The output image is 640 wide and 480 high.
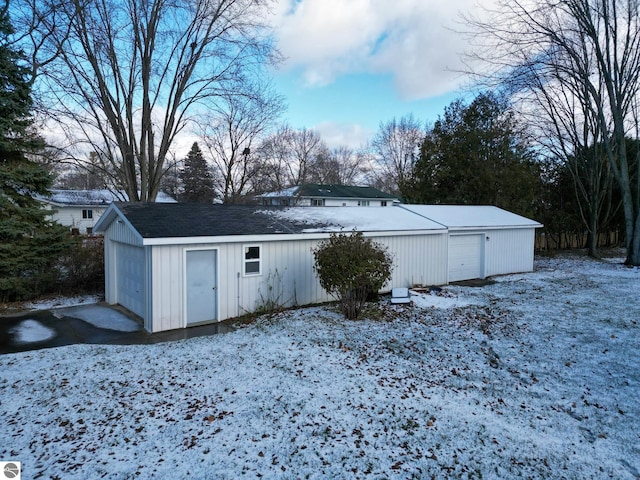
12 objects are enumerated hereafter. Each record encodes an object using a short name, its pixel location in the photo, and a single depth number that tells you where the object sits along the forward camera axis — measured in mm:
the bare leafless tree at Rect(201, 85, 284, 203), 29766
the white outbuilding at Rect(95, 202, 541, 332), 9023
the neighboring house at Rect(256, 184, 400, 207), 37969
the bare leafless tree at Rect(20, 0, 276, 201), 16672
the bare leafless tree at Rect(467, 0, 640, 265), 17578
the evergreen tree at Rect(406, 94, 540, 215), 23031
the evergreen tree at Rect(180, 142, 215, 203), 44000
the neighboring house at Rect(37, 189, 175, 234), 35812
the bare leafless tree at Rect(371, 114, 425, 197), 43894
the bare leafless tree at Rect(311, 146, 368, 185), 49812
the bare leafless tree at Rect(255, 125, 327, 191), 41969
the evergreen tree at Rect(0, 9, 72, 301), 11594
